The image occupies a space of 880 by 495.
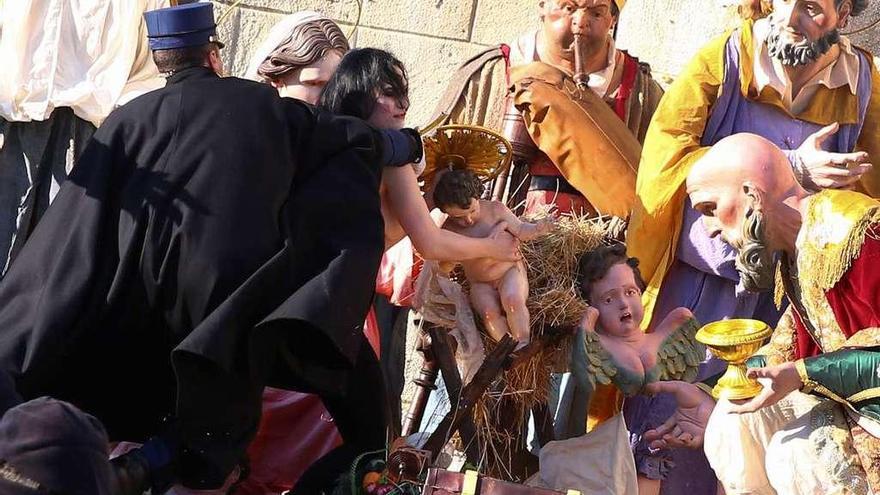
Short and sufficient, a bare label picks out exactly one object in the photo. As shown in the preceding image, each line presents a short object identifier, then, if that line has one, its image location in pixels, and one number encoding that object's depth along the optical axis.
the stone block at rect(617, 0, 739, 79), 8.14
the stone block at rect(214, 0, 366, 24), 8.97
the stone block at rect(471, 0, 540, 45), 8.95
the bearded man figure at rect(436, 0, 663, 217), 7.03
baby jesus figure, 6.16
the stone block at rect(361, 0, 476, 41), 8.94
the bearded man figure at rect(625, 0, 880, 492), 6.80
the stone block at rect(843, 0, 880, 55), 7.93
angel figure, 6.20
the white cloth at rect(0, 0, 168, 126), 7.87
